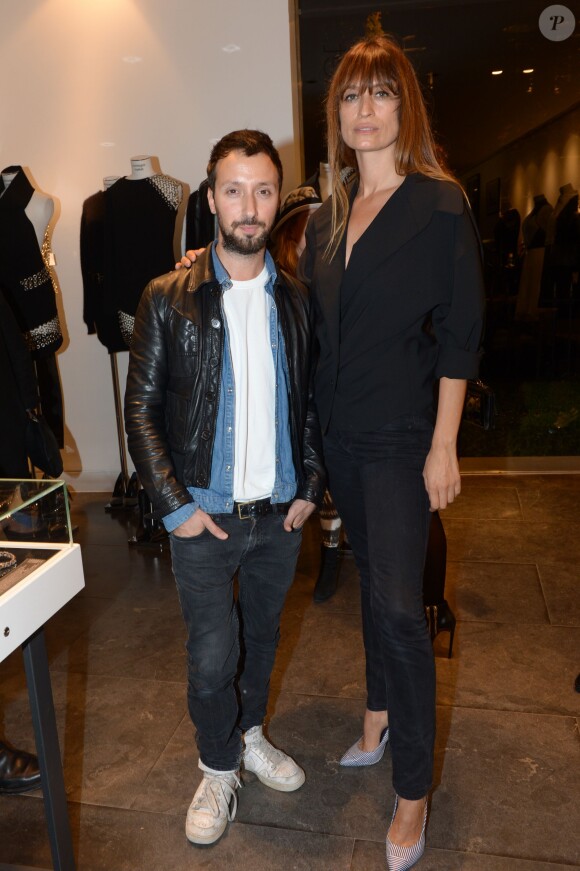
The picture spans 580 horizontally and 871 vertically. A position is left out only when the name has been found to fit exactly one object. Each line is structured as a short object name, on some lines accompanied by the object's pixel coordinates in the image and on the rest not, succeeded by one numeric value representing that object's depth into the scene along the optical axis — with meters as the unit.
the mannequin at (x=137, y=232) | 4.00
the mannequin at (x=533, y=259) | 4.86
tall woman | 1.73
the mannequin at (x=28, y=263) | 3.71
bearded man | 1.75
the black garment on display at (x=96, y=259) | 4.25
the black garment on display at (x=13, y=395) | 2.61
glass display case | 1.32
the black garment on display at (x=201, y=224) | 3.92
